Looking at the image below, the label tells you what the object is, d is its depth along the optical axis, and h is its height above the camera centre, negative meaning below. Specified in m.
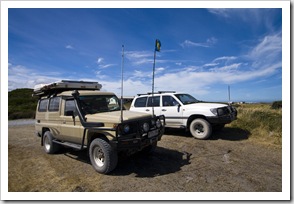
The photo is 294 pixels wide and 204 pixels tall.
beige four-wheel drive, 4.68 -0.46
